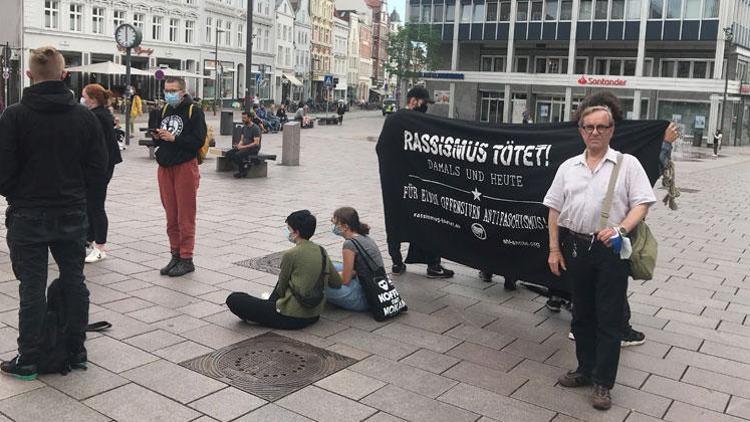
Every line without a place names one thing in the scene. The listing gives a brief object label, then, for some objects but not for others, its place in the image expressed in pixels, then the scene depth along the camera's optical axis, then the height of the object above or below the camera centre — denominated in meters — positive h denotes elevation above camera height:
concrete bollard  18.81 -0.92
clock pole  21.73 +0.03
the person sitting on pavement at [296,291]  5.64 -1.34
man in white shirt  4.40 -0.60
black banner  5.82 -0.53
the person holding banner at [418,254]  7.53 -1.37
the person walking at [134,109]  25.61 -0.19
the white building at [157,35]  43.28 +4.60
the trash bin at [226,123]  29.10 -0.59
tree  60.56 +5.29
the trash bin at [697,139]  46.00 -0.56
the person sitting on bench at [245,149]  15.70 -0.84
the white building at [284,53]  74.75 +5.72
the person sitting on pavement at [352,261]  6.09 -1.17
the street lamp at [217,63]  57.73 +3.37
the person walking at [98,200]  7.37 -0.97
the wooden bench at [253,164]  15.81 -1.18
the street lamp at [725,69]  45.22 +3.75
